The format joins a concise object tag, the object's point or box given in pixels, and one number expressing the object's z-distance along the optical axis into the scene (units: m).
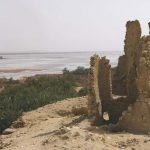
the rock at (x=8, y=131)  15.74
